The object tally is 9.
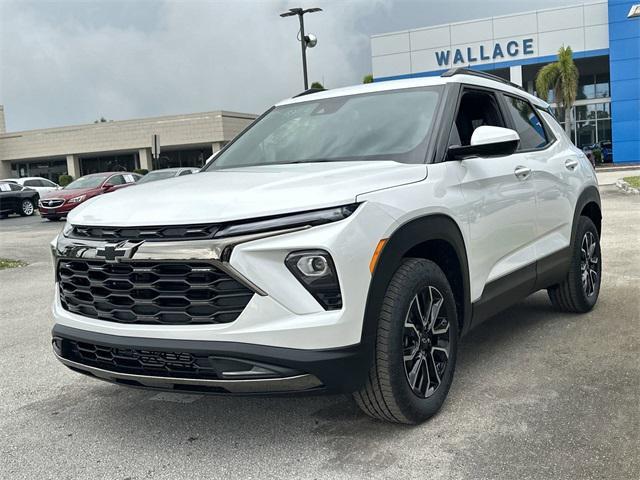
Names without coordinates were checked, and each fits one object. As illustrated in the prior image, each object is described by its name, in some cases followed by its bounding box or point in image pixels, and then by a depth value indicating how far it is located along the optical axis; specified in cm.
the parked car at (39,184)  2896
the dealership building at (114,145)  5166
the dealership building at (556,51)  3550
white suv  275
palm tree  3388
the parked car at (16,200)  2520
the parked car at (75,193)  2012
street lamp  1908
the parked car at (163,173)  1728
